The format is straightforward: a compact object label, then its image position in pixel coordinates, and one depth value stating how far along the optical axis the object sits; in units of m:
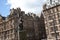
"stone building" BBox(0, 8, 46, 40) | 22.52
